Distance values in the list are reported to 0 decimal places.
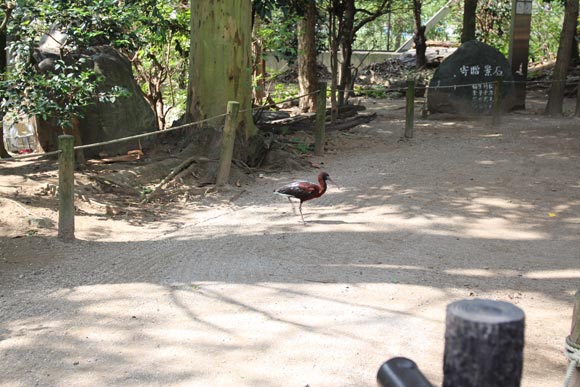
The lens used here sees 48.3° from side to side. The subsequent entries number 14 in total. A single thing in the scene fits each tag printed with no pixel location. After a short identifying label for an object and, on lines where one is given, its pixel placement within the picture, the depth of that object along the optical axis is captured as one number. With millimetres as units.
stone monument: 13898
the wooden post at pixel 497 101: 12211
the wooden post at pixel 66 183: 5262
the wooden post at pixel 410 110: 11234
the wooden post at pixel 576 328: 2219
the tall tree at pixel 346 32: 12945
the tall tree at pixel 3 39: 6793
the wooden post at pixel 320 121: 10070
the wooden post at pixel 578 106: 13008
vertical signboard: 14469
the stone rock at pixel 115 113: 8914
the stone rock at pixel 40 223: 5941
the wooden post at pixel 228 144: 7956
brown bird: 6402
